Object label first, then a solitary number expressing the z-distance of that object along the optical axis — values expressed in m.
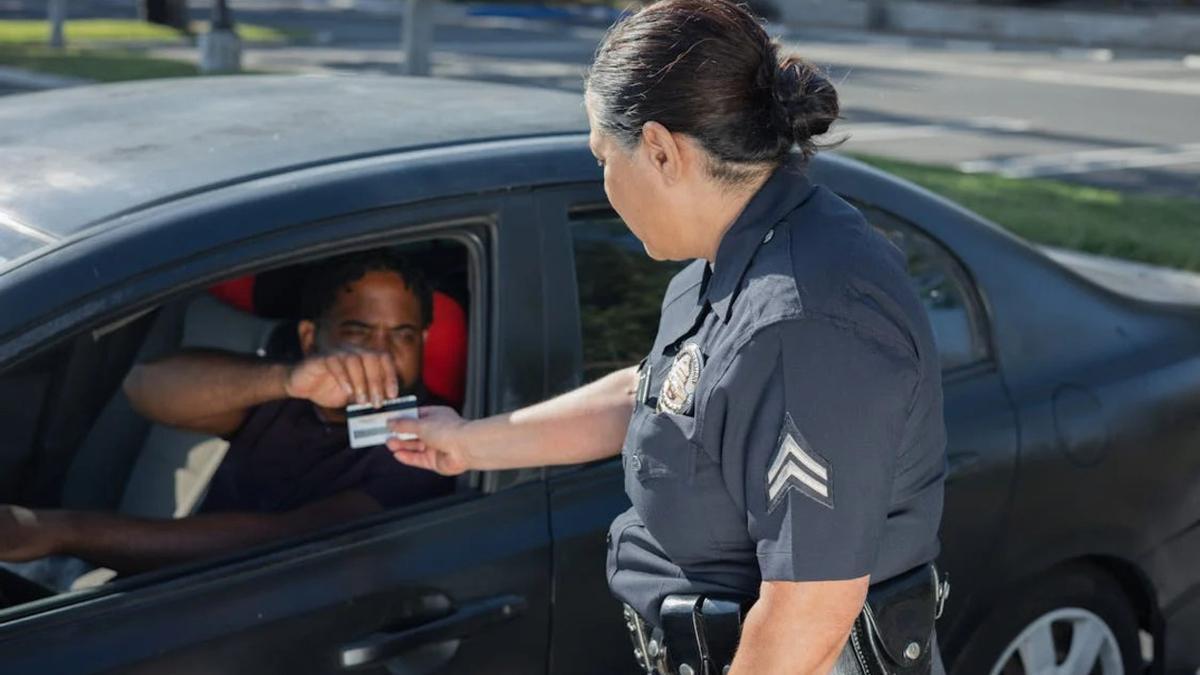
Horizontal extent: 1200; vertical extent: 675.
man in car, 2.64
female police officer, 1.80
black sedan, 2.21
